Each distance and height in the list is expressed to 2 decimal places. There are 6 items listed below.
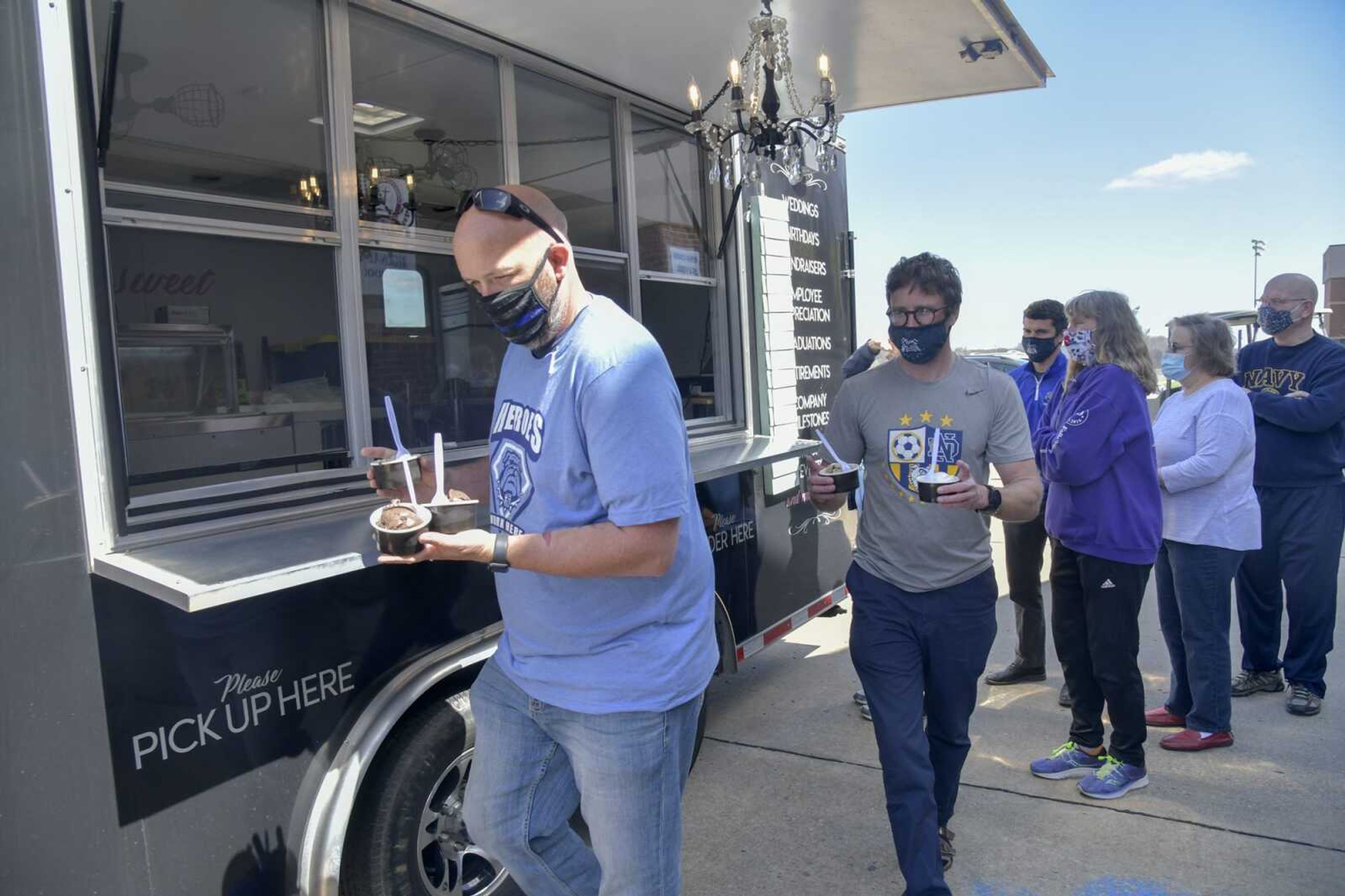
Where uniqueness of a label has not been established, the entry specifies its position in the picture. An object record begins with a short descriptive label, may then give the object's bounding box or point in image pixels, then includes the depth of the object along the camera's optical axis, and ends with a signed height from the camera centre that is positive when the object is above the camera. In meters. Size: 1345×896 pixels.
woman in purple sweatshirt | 3.29 -0.57
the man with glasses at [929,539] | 2.72 -0.51
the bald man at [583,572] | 1.75 -0.38
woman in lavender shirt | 3.79 -0.65
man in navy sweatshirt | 4.25 -0.63
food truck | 1.90 +0.10
